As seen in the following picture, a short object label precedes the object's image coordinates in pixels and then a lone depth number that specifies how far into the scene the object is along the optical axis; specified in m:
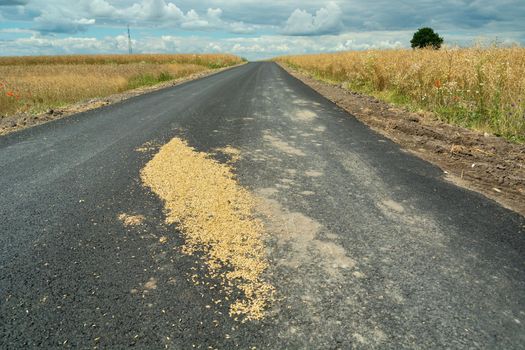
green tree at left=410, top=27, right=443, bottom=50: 45.91
